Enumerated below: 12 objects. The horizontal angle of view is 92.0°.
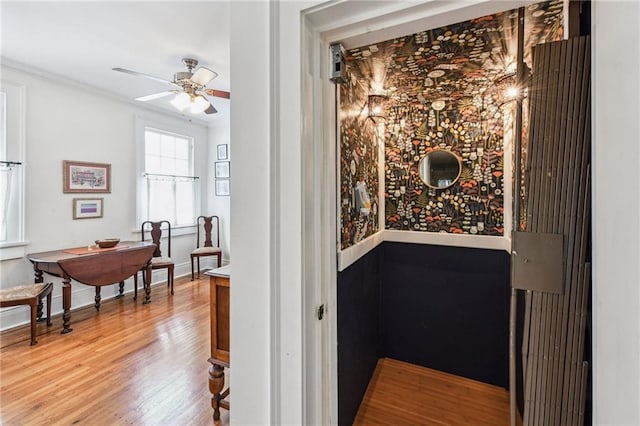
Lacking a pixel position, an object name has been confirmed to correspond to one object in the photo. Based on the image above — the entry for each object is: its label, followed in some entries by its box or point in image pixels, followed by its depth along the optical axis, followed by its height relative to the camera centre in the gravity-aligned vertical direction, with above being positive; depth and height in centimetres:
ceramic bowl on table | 343 -44
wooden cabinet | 164 -65
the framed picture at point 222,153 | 526 +87
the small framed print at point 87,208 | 358 -6
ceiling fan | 251 +100
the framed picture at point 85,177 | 348 +31
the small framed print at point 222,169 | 526 +60
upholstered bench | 259 -81
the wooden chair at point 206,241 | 473 -63
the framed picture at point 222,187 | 526 +29
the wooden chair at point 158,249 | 398 -65
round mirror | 226 +28
